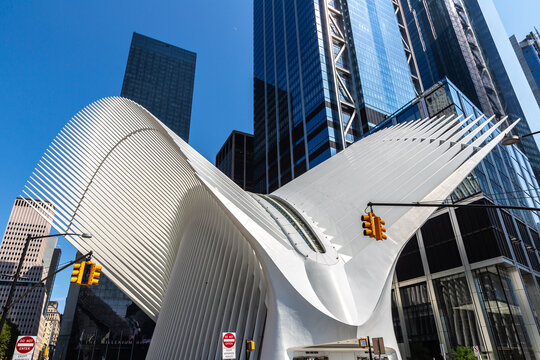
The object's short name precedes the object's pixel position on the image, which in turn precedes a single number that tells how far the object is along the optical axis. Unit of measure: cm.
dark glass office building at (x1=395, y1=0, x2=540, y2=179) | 11600
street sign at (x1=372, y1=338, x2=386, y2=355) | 1173
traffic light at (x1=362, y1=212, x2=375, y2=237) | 1056
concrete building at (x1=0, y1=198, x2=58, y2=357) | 14038
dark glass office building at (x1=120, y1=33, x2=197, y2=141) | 16338
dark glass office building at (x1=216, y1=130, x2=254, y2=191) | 14450
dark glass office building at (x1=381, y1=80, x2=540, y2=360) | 3547
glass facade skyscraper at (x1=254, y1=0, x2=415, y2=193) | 8581
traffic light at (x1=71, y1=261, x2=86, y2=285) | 1238
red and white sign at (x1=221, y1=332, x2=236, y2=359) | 1200
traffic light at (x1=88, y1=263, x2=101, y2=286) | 1305
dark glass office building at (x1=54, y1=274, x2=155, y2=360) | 7462
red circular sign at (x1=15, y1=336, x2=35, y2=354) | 1076
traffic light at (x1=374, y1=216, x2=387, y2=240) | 1074
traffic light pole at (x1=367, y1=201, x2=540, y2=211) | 1027
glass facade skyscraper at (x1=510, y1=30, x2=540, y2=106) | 16262
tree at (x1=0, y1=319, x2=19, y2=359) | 4479
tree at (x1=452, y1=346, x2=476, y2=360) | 3148
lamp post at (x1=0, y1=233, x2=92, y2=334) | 1181
